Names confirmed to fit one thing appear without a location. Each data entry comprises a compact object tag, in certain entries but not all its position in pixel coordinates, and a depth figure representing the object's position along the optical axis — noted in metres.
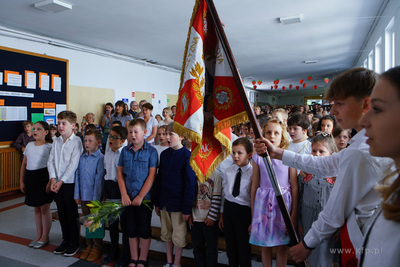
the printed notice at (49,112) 5.94
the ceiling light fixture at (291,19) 5.02
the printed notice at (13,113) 5.14
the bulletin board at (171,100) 10.79
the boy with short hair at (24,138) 5.25
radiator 5.06
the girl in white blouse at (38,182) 3.00
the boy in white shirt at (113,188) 2.65
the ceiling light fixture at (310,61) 9.96
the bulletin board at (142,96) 8.91
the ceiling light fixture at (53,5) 4.17
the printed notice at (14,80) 5.23
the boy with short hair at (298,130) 2.82
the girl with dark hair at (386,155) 0.66
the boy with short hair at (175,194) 2.38
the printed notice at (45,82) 5.85
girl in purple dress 2.00
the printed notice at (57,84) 6.13
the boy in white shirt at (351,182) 1.03
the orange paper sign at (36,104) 5.67
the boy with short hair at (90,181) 2.78
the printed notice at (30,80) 5.56
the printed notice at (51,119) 5.95
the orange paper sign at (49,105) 5.95
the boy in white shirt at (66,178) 2.86
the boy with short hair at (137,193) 2.52
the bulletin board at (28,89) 5.19
